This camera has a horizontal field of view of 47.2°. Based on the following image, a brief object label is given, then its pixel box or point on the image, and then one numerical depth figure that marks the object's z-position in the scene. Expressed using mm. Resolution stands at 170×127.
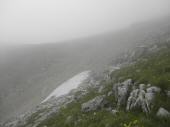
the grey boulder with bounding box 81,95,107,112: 18961
